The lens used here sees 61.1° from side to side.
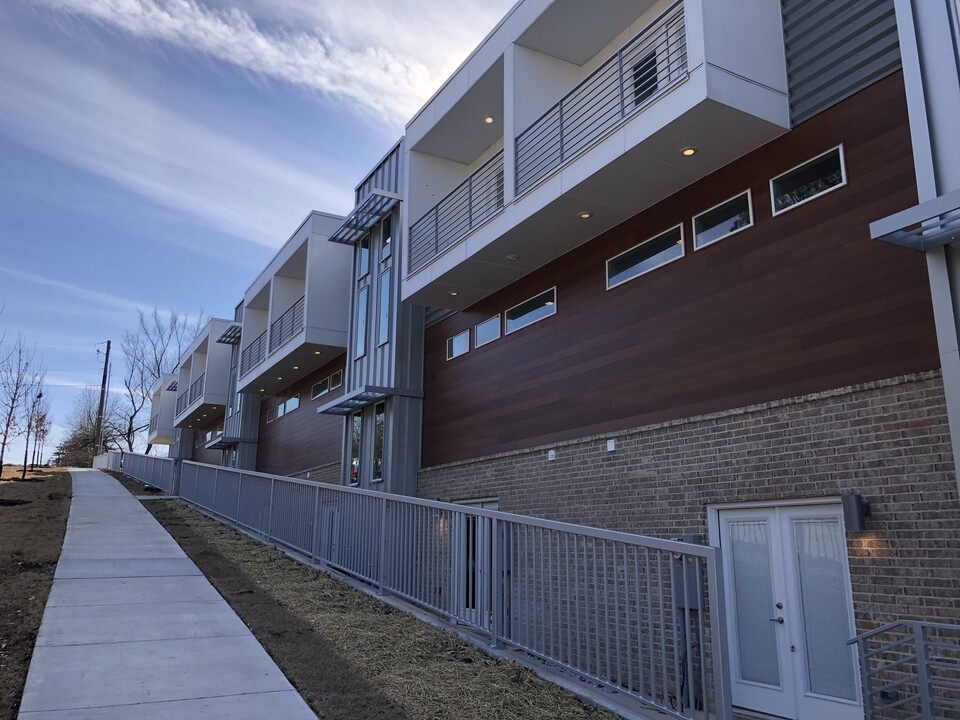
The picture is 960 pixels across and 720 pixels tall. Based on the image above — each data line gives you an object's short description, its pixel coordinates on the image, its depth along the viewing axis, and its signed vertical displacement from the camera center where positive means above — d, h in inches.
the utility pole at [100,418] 2088.6 +227.9
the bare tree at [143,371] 2335.1 +382.2
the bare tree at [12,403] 924.0 +122.1
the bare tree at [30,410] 1040.2 +131.7
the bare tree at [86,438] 2352.4 +200.9
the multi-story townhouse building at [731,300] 300.2 +95.7
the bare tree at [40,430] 1348.4 +132.3
